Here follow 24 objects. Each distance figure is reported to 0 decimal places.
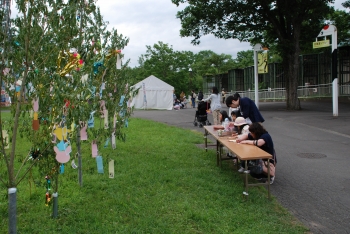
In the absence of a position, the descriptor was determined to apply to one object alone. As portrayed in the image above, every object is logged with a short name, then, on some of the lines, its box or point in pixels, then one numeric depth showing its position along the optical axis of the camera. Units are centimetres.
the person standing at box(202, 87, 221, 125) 1218
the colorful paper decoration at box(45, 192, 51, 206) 405
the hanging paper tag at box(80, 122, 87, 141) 402
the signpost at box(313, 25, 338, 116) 1506
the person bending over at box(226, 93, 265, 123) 668
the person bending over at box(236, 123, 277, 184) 560
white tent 2755
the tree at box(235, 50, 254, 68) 5436
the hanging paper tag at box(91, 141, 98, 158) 423
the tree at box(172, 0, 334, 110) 1925
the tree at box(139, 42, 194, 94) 4834
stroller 1404
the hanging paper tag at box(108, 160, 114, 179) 438
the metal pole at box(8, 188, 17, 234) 276
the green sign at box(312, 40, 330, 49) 1511
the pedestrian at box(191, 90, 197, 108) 3111
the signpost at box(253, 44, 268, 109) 1825
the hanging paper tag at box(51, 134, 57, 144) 319
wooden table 477
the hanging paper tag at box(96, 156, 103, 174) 412
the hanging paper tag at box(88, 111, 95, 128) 439
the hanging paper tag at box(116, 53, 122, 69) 518
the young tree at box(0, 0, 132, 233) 292
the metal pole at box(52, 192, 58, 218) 421
